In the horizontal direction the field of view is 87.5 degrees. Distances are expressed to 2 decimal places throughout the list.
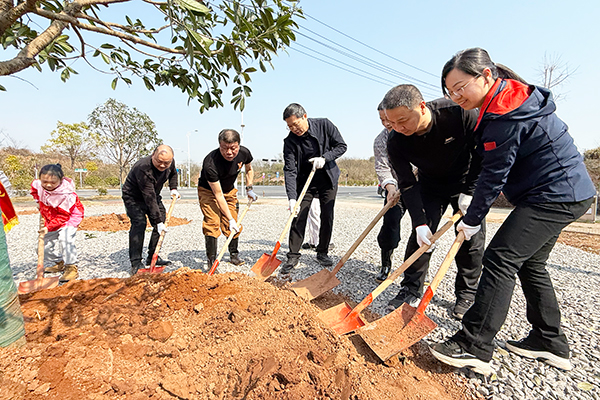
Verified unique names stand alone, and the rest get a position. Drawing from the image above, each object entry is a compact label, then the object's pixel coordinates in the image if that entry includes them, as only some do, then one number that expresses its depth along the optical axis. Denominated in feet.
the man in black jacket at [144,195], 12.37
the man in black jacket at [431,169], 7.08
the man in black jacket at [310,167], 12.56
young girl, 11.83
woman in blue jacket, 5.61
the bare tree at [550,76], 51.34
